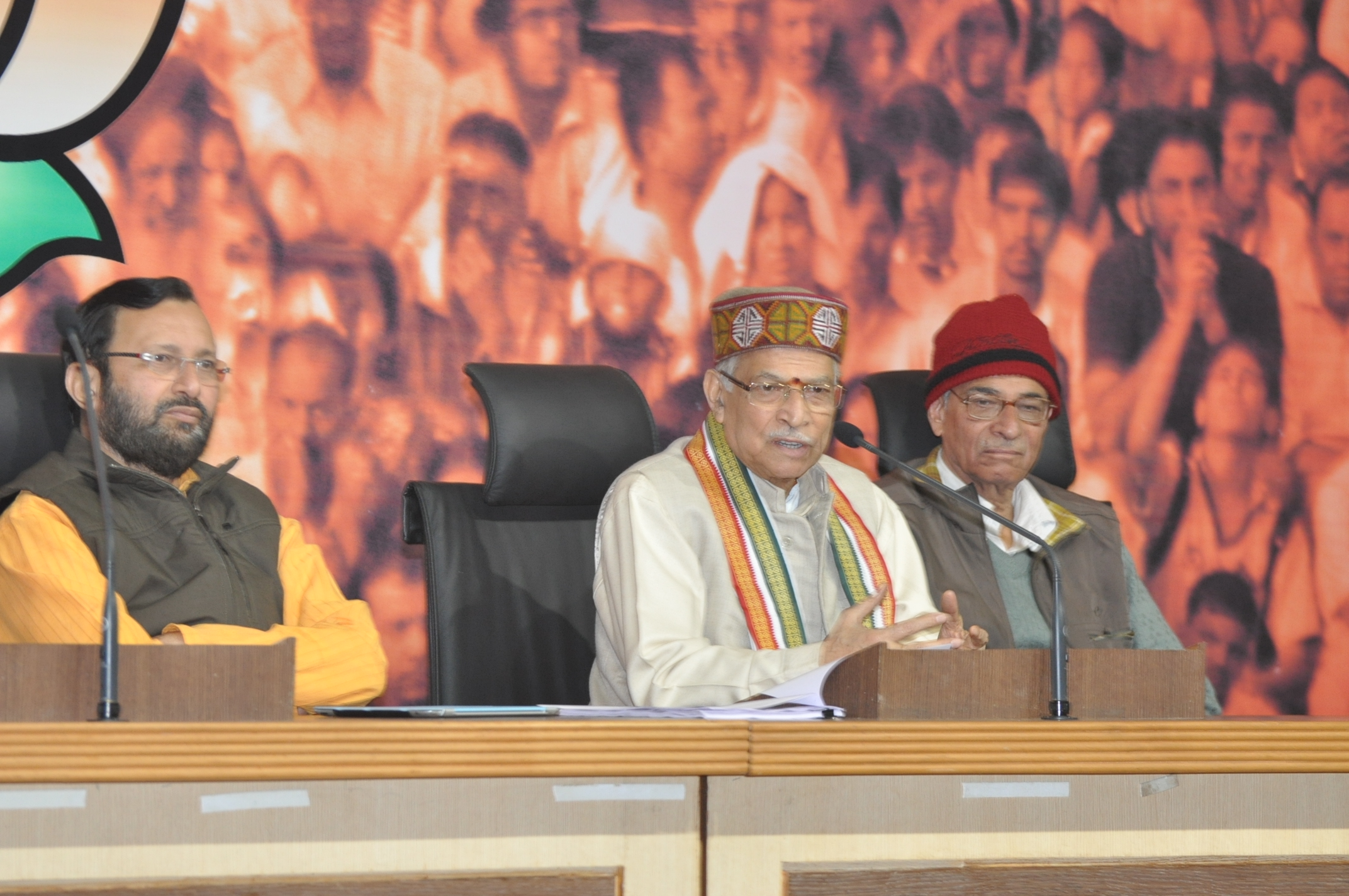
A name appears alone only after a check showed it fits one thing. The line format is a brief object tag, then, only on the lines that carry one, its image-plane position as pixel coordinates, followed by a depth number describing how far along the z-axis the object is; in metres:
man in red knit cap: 8.44
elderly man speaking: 8.11
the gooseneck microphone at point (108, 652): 7.39
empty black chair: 8.30
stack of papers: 7.56
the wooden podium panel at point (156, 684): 7.40
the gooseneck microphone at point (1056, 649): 7.58
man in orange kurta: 7.98
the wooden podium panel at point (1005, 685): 7.56
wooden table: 7.19
